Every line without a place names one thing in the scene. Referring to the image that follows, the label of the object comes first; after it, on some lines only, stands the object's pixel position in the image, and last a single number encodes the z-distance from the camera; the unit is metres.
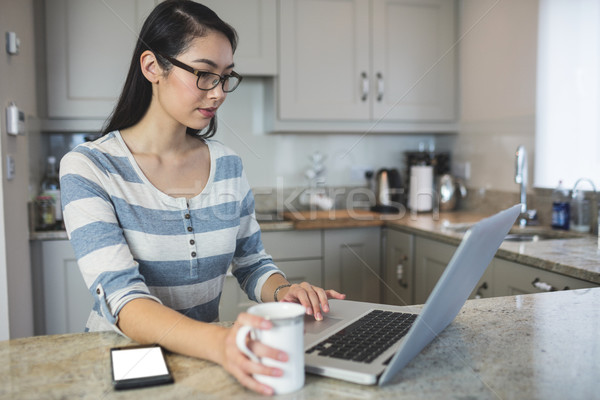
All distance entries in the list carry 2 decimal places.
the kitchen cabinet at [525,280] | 1.62
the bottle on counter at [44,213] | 2.49
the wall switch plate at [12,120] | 2.11
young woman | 1.02
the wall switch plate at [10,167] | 2.09
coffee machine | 3.14
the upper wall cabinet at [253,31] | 2.74
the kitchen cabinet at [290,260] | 2.66
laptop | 0.68
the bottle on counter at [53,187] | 2.61
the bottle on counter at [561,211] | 2.29
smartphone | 0.69
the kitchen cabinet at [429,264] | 2.30
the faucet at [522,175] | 2.41
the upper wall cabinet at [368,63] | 2.85
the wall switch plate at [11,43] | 2.11
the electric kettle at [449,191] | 3.06
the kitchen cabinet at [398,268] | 2.63
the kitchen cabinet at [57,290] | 2.46
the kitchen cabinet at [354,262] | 2.75
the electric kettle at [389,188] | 3.14
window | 2.25
